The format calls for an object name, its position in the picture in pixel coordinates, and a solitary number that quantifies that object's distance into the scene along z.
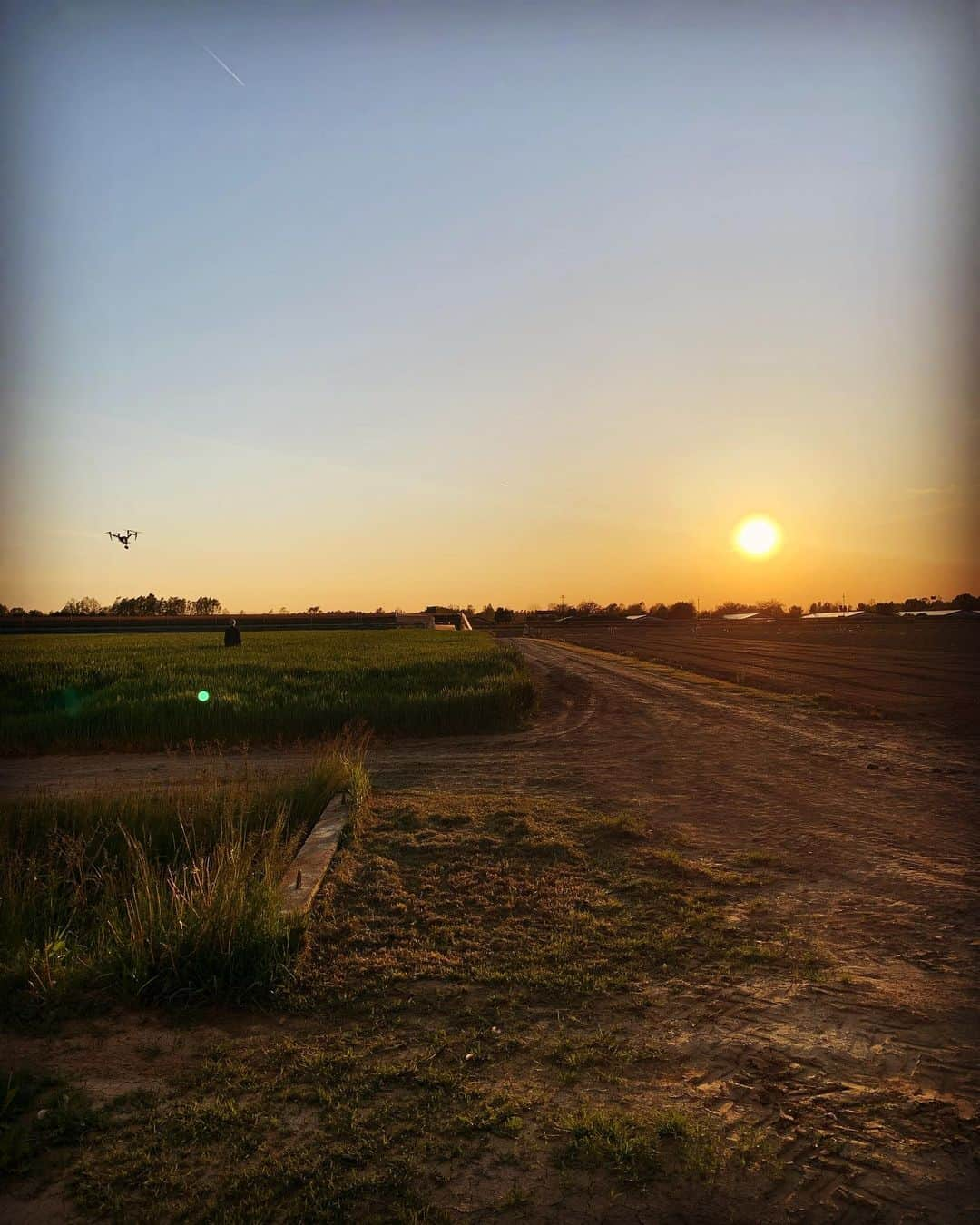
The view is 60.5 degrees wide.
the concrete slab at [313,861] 5.63
